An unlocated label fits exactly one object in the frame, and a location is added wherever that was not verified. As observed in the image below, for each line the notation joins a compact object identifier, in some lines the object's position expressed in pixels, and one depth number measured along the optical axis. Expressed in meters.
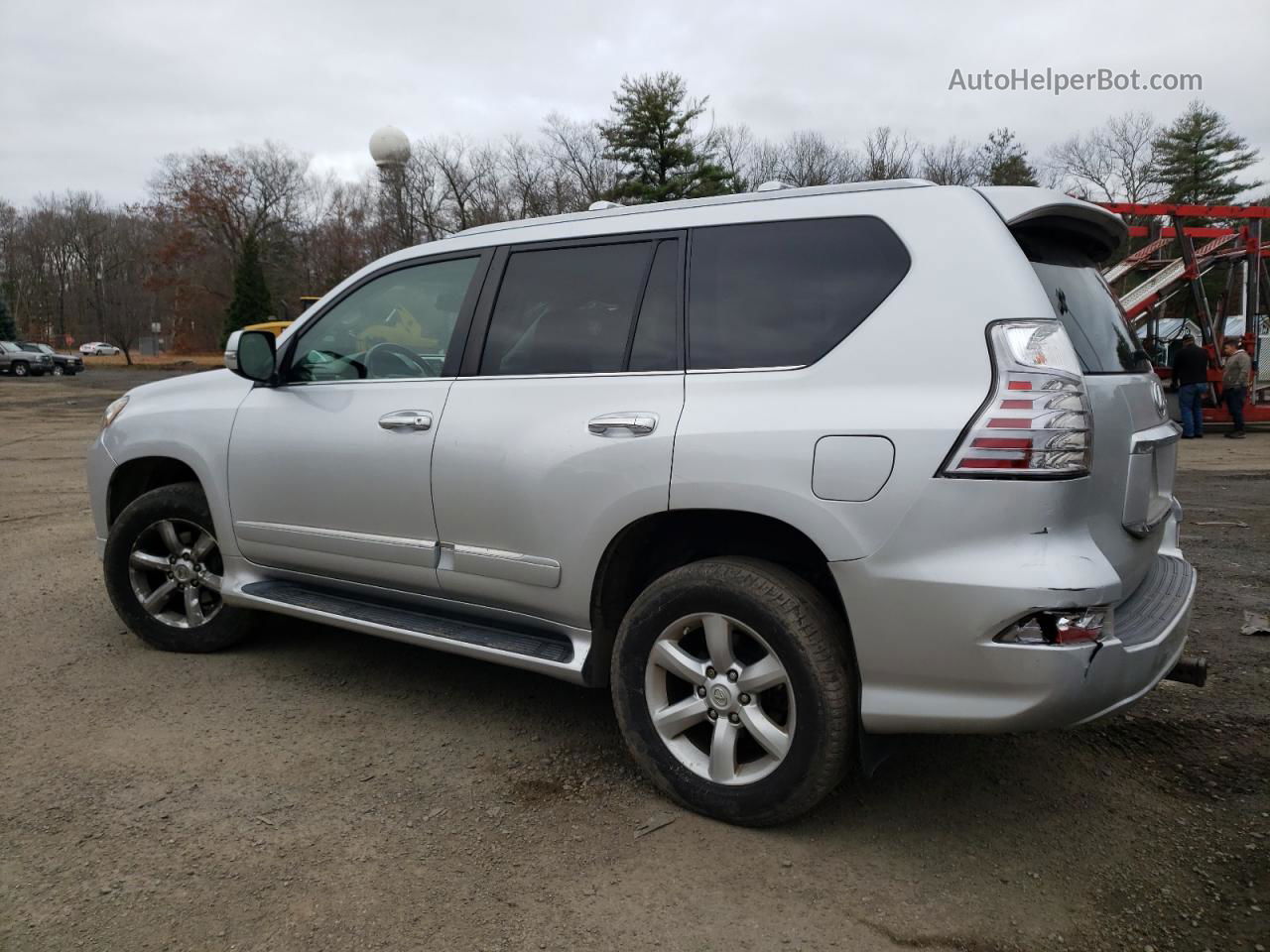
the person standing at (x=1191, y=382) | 15.60
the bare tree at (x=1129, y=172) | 42.84
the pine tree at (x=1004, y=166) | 36.84
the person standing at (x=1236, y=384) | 15.85
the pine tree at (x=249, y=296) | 44.94
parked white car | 71.48
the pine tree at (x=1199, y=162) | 42.28
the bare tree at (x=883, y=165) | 39.03
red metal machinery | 16.20
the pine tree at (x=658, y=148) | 31.08
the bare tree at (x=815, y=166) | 41.97
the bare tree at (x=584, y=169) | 42.66
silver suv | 2.49
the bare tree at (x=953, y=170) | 39.81
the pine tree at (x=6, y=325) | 58.93
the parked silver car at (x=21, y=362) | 42.62
